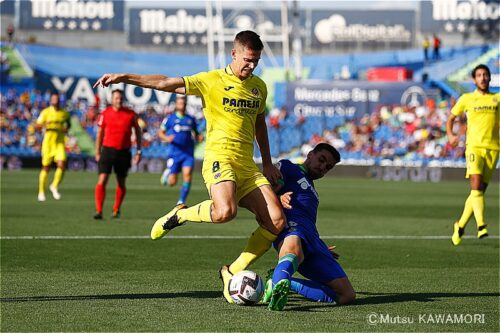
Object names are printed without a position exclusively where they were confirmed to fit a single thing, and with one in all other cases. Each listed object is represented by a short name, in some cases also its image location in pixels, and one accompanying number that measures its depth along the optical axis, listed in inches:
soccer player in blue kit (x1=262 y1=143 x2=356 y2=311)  357.4
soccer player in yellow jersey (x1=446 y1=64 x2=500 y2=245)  585.6
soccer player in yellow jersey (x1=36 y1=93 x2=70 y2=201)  960.9
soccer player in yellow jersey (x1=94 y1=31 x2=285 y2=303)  359.9
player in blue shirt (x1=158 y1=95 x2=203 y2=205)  866.1
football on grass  343.9
